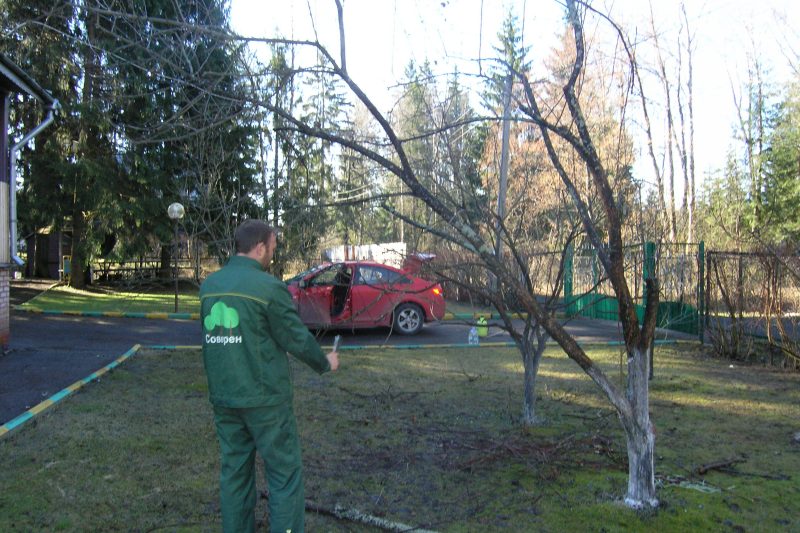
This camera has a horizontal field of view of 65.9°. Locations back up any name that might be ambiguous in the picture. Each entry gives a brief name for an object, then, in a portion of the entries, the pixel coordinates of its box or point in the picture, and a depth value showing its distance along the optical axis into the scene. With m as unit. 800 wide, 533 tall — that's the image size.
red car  10.74
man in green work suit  2.96
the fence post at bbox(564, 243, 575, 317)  10.75
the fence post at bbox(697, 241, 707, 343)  10.42
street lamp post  12.44
